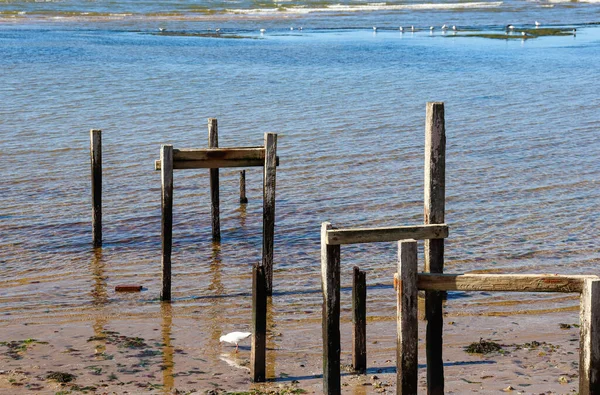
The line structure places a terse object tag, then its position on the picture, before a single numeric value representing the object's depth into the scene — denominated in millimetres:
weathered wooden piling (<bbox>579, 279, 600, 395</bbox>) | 14758
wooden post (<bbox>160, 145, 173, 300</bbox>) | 23622
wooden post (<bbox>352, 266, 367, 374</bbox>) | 18219
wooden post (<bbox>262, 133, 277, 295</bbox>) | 23984
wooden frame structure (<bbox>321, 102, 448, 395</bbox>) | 16281
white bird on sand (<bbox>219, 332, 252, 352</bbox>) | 19187
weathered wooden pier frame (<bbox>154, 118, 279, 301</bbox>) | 23750
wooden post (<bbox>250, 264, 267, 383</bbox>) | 17750
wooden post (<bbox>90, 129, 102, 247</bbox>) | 27516
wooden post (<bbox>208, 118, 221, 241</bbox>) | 28437
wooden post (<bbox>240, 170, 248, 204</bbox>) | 32244
